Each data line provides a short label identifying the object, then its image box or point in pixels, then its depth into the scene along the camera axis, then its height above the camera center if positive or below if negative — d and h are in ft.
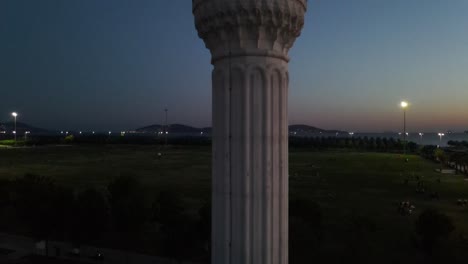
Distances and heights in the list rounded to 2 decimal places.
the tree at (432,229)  74.38 -18.87
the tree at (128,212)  84.84 -17.55
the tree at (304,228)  68.23 -17.97
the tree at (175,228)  69.72 -18.45
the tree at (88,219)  75.51 -17.06
